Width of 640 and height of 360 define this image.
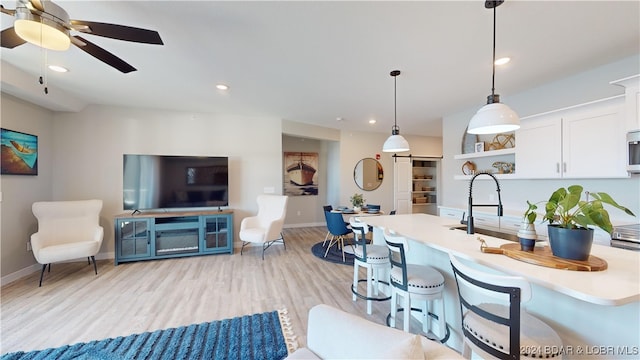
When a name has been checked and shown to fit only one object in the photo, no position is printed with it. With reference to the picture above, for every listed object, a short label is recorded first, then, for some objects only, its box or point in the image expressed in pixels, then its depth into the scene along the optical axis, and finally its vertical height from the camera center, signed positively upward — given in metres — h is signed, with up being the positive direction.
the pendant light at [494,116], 1.70 +0.46
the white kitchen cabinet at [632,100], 2.23 +0.76
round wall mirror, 6.47 +0.21
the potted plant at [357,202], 4.81 -0.40
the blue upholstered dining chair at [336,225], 4.20 -0.74
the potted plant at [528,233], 1.43 -0.29
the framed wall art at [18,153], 3.07 +0.36
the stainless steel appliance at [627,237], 2.16 -0.49
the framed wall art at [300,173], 6.76 +0.23
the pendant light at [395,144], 3.10 +0.48
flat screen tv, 4.04 -0.01
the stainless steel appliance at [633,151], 2.29 +0.30
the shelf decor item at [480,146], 4.05 +0.59
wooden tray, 1.17 -0.39
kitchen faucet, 1.93 -0.34
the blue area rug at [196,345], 1.83 -1.28
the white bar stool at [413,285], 1.78 -0.75
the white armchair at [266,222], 4.12 -0.73
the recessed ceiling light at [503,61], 2.51 +1.26
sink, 1.91 -0.42
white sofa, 0.77 -0.57
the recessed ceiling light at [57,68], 2.69 +1.24
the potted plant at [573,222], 1.12 -0.19
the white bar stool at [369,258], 2.35 -0.74
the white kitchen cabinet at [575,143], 2.48 +0.46
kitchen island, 0.98 -0.53
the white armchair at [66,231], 3.10 -0.71
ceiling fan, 1.46 +0.98
